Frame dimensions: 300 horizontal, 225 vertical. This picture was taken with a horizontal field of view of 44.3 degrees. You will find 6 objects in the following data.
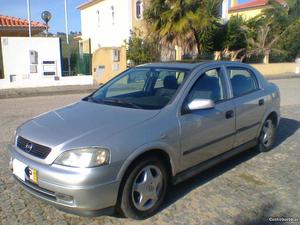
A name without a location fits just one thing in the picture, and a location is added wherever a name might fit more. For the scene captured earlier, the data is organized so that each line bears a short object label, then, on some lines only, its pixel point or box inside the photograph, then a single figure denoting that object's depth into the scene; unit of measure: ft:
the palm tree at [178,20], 62.59
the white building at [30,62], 55.72
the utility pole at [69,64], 63.52
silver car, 11.31
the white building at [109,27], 61.77
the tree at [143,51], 67.05
